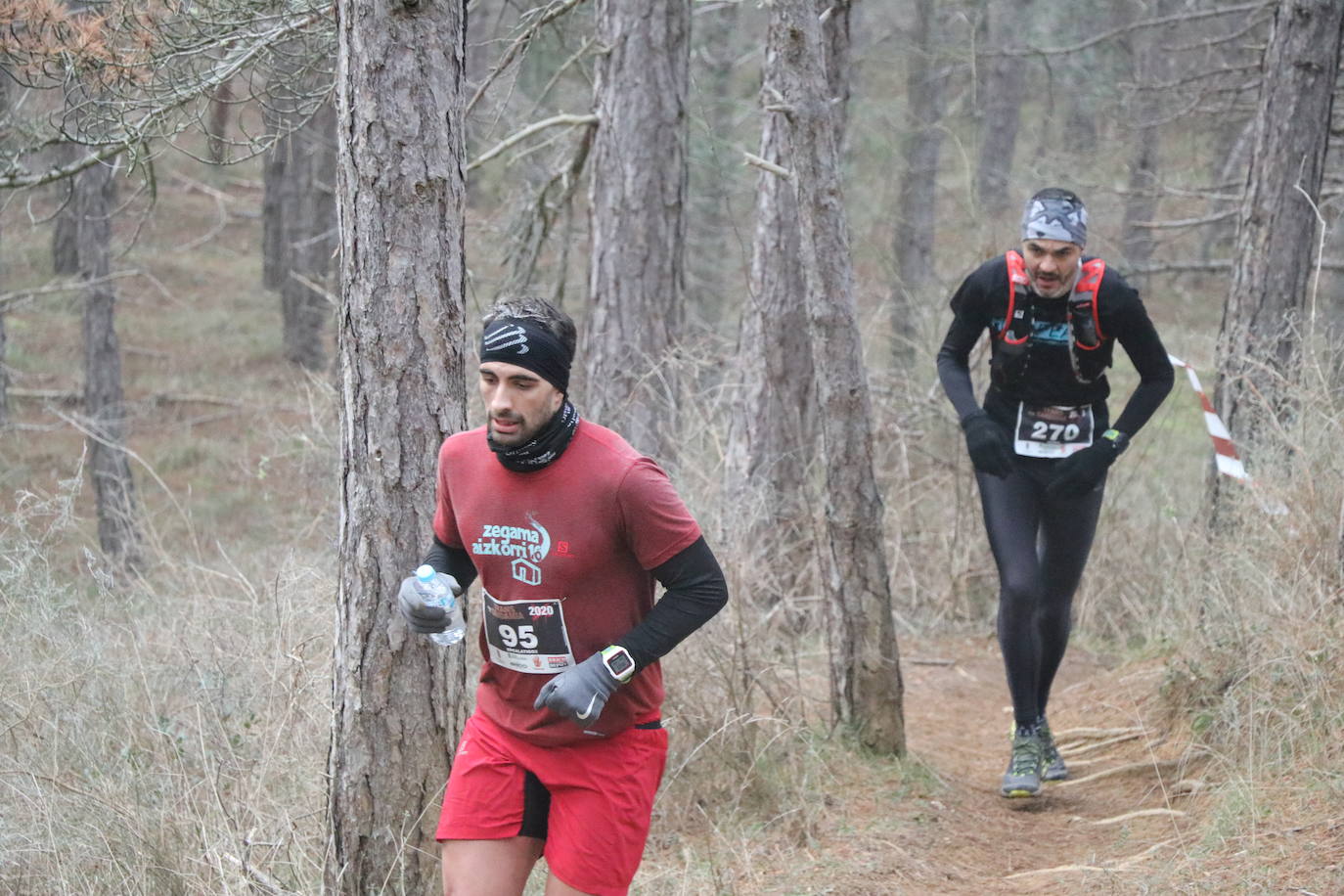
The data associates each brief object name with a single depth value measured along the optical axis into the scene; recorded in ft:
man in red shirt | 19.72
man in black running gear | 32.01
